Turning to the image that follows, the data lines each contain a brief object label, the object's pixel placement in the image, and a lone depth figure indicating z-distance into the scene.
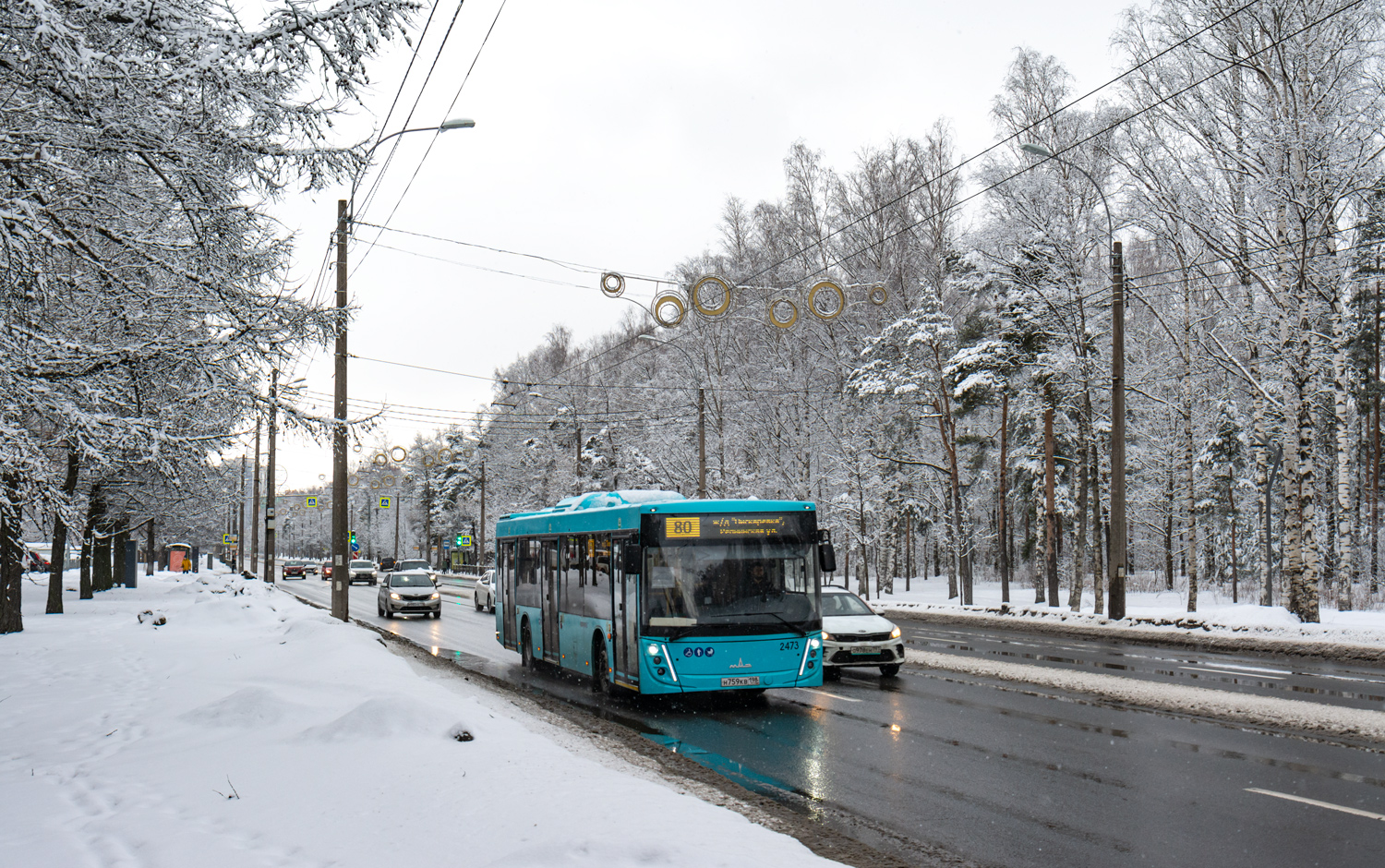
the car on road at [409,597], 32.84
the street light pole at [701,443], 35.28
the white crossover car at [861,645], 15.99
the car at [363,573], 64.31
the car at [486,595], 37.22
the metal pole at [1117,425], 24.17
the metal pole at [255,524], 50.84
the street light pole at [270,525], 44.34
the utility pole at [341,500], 22.00
